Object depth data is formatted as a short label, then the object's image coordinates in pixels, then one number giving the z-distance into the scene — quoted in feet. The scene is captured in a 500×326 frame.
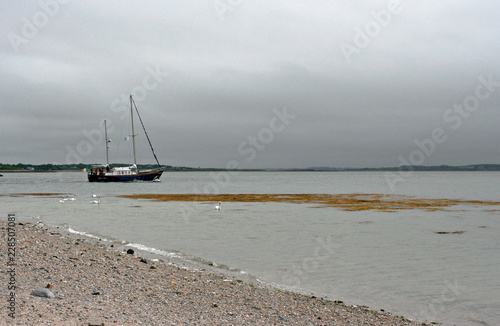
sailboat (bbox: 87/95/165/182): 323.37
